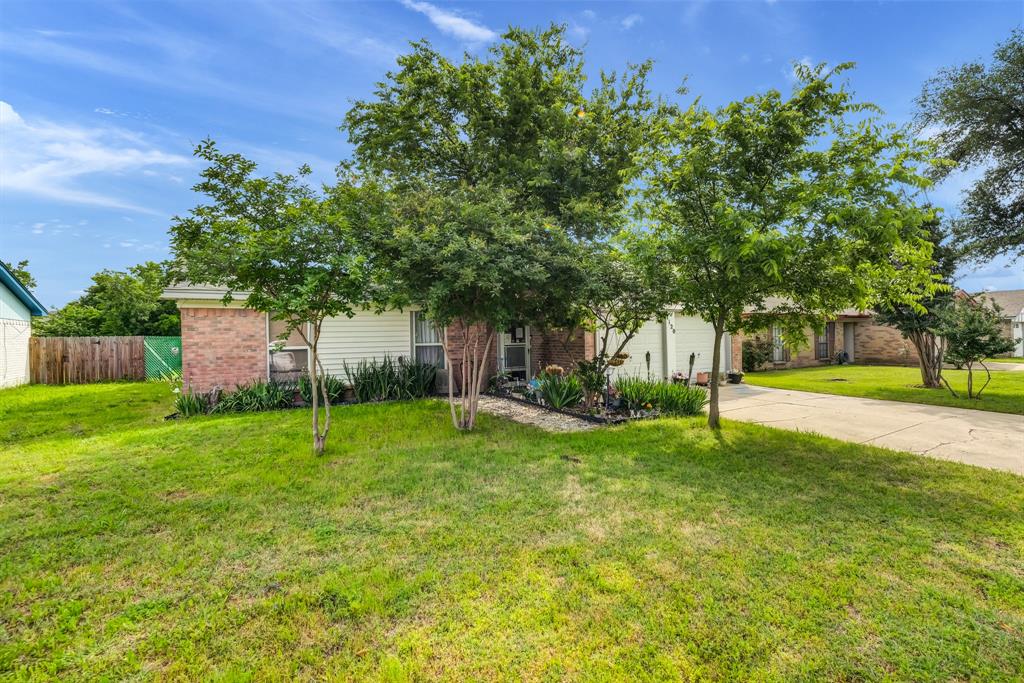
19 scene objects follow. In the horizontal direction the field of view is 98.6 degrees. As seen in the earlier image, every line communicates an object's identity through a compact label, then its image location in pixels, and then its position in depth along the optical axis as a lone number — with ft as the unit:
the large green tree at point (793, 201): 16.93
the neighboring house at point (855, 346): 64.44
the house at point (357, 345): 32.83
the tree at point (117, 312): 67.41
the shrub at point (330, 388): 33.27
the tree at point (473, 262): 19.89
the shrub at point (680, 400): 29.19
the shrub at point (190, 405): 29.58
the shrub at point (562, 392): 31.24
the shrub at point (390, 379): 35.37
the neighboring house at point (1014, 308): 92.75
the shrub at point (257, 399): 31.36
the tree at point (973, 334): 31.55
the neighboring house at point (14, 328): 44.14
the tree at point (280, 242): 17.37
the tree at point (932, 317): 38.37
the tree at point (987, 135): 34.06
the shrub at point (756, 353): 57.00
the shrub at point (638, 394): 29.73
